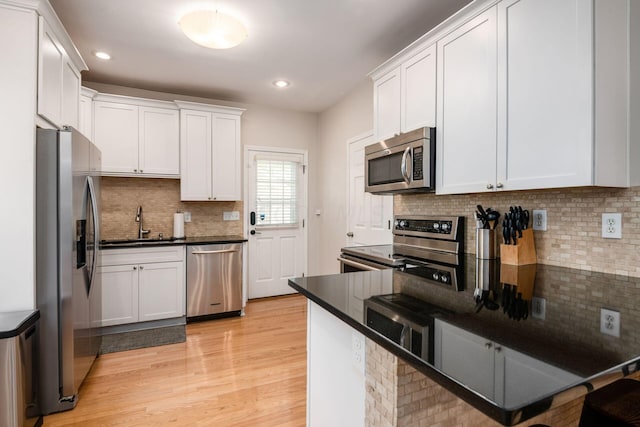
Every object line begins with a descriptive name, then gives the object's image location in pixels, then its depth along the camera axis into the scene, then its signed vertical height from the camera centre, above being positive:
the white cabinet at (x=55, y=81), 1.93 +0.85
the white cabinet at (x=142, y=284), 3.26 -0.75
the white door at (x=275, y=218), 4.50 -0.10
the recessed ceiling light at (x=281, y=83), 3.68 +1.44
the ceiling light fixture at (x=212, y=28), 2.18 +1.23
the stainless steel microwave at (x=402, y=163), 2.26 +0.36
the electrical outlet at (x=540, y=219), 1.85 -0.04
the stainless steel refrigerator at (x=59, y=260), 1.94 -0.30
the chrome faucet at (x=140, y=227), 3.81 -0.19
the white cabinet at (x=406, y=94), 2.28 +0.88
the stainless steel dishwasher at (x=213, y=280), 3.59 -0.76
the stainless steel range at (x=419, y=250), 2.12 -0.30
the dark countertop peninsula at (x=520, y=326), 0.57 -0.30
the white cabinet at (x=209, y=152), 3.83 +0.69
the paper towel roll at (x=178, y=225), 3.93 -0.18
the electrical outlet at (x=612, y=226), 1.54 -0.06
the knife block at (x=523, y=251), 1.86 -0.22
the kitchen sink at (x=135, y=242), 3.30 -0.33
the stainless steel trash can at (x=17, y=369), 1.62 -0.82
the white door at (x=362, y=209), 3.33 +0.03
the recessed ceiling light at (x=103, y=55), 3.03 +1.43
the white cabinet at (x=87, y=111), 3.33 +1.01
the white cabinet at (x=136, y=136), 3.52 +0.82
